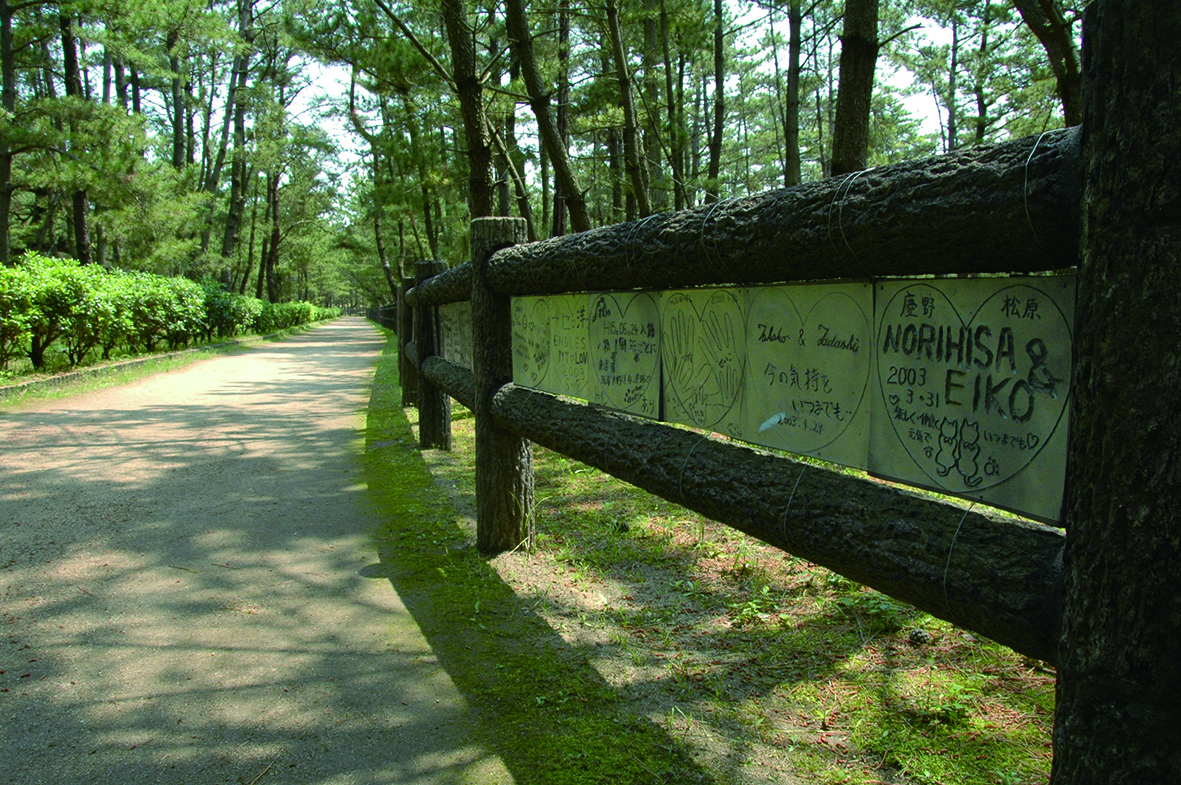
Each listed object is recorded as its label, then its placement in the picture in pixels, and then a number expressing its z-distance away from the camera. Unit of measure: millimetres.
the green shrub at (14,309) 9734
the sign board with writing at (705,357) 2316
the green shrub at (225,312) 21031
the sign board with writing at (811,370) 1850
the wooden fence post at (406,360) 8891
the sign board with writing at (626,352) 2824
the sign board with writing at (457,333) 5316
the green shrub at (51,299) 10344
